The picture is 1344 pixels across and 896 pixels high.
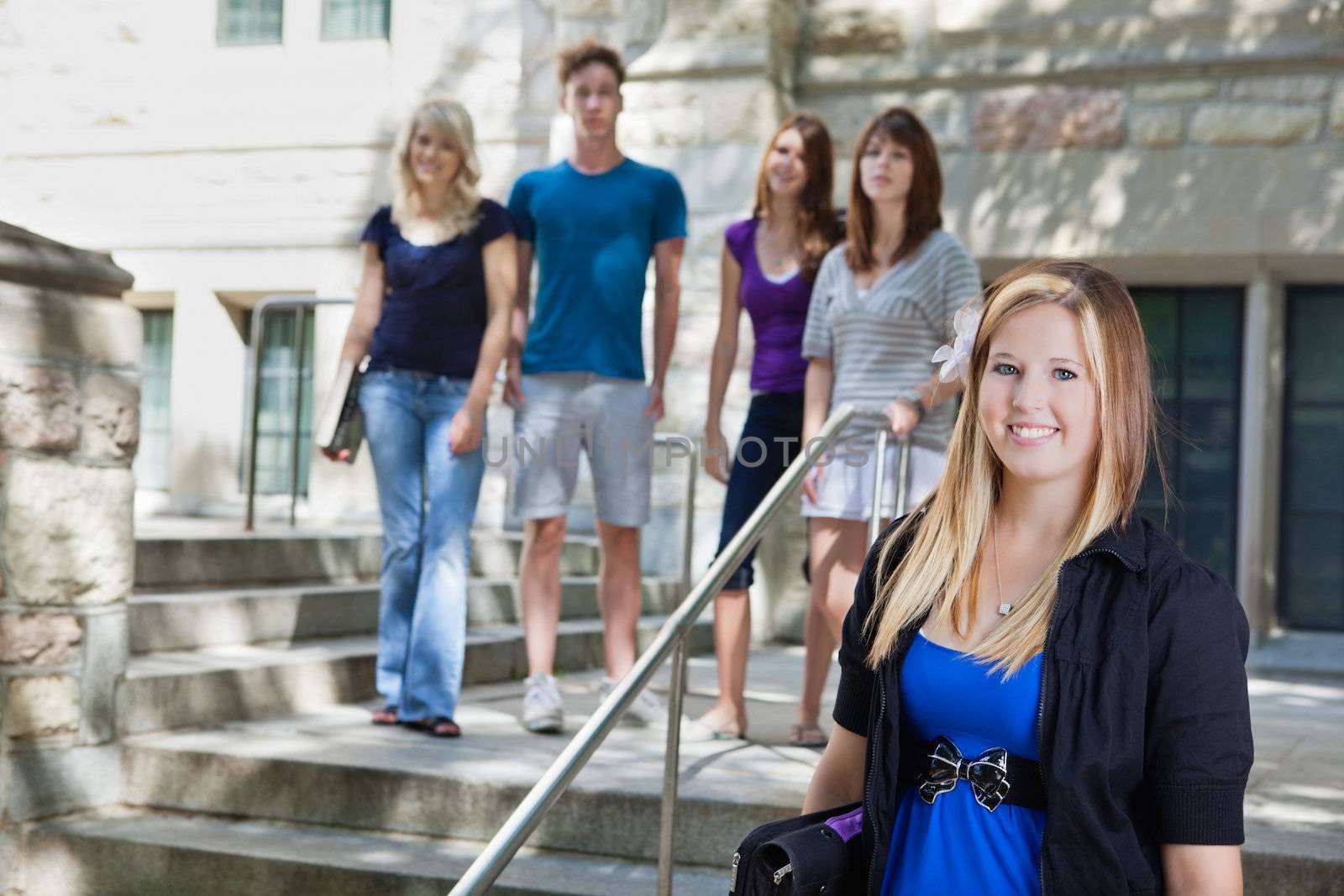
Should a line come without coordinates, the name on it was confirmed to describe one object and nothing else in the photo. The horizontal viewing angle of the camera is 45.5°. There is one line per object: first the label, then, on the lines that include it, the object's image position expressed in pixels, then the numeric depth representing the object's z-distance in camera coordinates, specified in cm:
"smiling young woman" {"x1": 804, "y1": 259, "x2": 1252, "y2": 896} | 160
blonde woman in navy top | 428
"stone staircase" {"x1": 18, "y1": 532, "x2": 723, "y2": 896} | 361
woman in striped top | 389
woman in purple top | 419
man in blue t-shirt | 436
